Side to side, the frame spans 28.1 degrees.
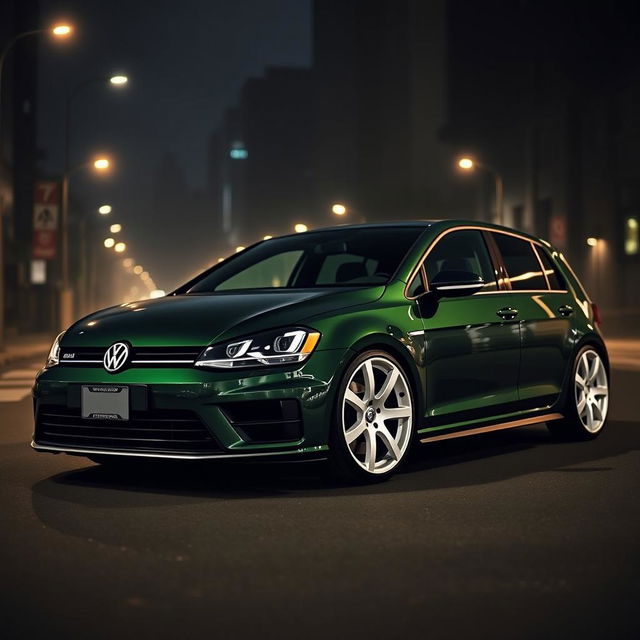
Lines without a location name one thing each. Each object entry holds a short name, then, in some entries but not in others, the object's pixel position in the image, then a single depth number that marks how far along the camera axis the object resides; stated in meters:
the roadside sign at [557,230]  41.94
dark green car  7.14
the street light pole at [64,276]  38.16
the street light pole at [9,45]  25.73
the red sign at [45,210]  36.09
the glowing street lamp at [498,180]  43.16
